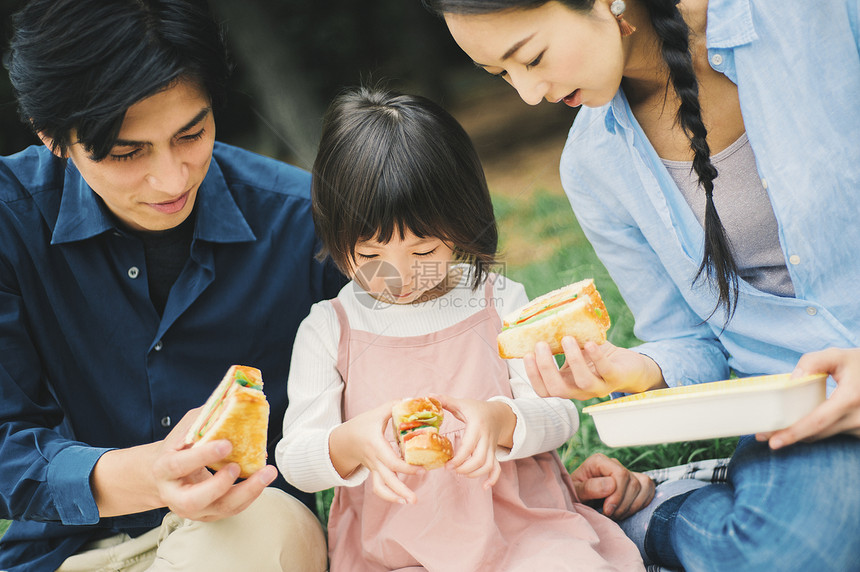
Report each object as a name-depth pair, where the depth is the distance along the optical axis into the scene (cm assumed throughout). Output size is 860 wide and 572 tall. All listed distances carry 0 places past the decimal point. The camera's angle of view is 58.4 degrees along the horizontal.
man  136
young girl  139
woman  127
